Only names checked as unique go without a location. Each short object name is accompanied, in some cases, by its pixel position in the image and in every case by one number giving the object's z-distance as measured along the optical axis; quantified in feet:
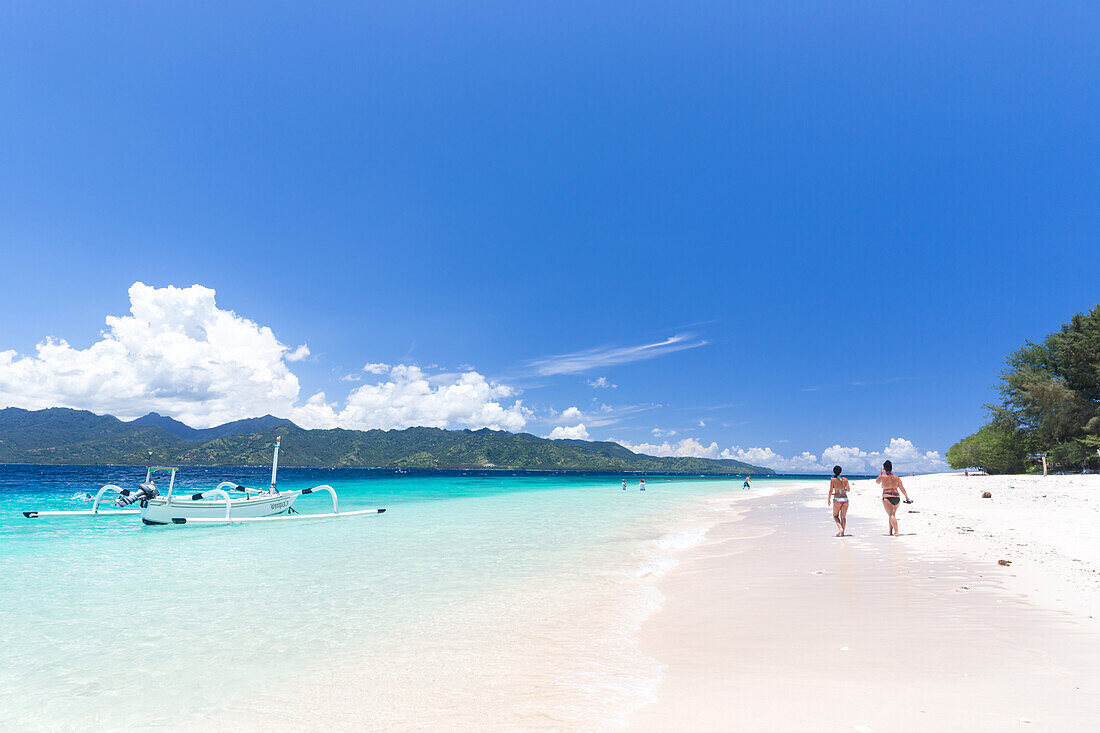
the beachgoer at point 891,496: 51.78
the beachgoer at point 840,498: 53.98
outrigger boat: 81.05
